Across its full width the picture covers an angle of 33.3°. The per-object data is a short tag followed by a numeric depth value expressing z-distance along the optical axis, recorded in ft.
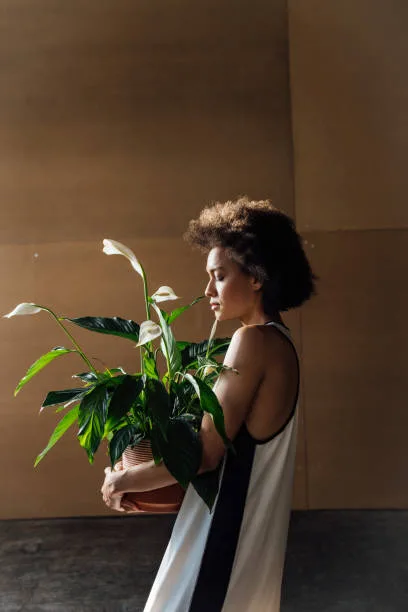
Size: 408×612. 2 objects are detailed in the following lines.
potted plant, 4.74
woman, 4.88
